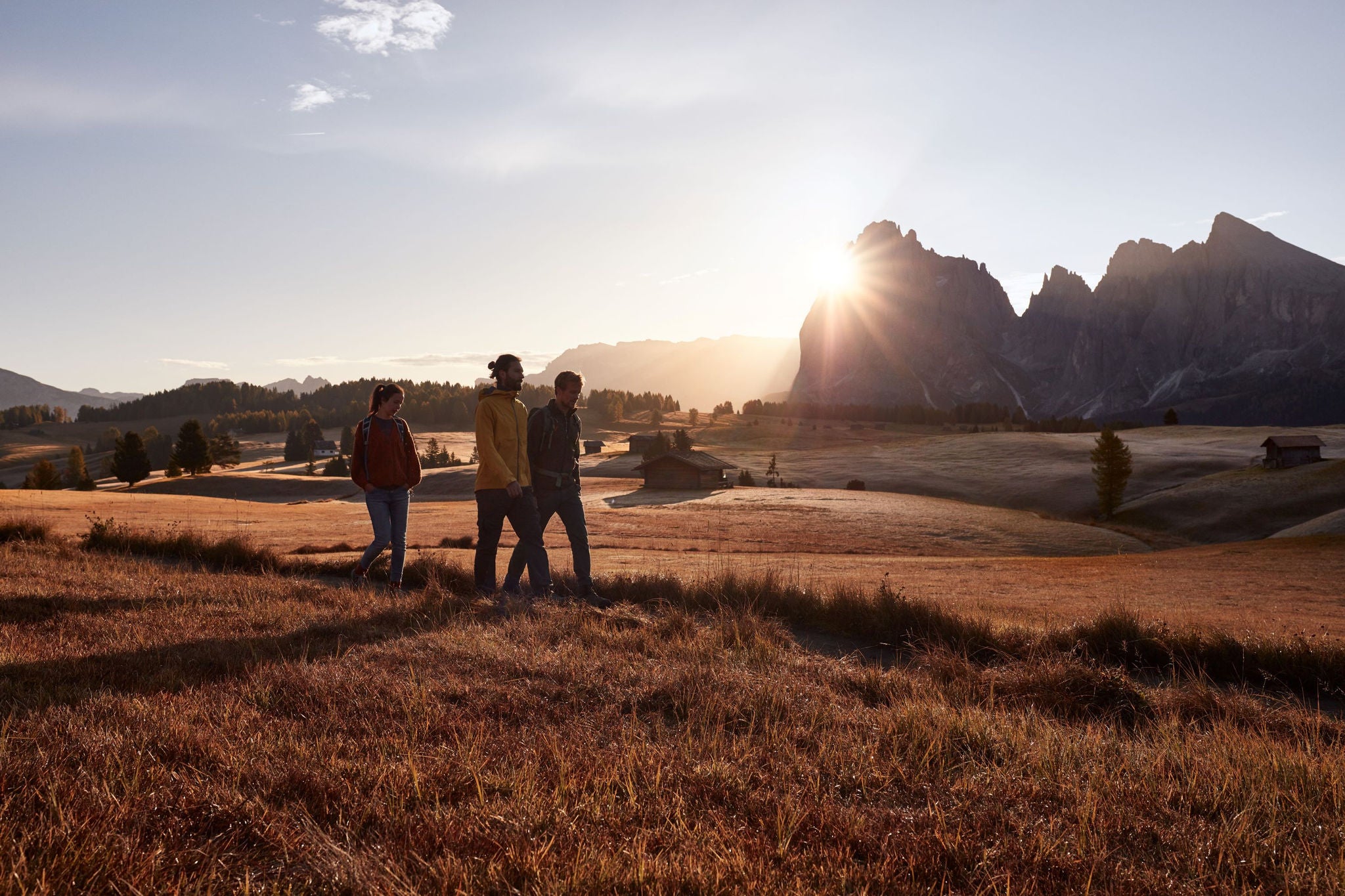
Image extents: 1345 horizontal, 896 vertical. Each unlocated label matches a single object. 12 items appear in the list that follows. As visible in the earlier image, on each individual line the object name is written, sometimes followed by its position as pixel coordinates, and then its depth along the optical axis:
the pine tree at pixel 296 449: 126.19
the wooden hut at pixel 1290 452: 70.62
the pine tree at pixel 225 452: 107.50
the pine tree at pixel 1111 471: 58.09
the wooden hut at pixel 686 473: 69.38
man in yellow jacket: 8.41
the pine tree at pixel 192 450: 88.75
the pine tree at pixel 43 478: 83.50
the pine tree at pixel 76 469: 96.31
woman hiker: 9.73
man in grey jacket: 8.90
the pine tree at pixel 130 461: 82.94
